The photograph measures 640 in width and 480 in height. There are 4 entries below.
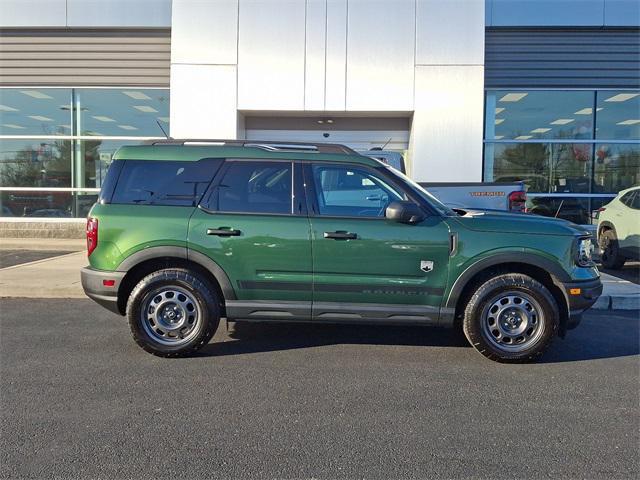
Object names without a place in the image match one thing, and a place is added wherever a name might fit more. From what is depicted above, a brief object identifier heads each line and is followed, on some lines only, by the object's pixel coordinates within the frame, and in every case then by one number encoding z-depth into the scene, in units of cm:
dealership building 1162
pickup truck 725
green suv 445
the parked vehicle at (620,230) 868
